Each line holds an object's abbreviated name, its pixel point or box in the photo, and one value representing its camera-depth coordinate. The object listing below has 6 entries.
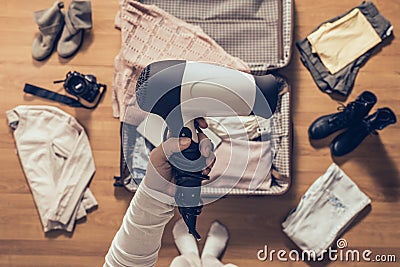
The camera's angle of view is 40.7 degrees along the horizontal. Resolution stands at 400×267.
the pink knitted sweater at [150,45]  1.44
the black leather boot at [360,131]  1.44
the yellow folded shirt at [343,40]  1.55
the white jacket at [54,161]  1.49
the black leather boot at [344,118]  1.43
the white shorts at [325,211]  1.50
